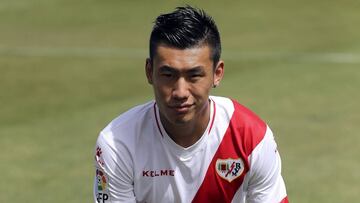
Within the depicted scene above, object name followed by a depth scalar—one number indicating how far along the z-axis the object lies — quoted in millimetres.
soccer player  10844
